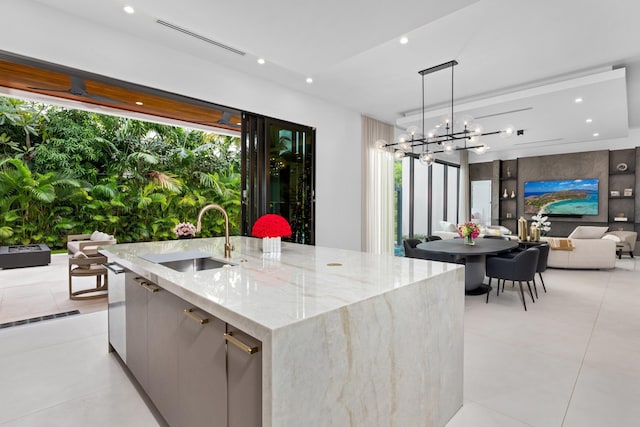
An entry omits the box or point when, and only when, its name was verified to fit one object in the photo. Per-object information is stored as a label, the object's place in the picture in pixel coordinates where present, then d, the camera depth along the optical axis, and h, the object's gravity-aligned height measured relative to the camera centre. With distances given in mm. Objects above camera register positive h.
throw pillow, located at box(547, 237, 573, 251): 6062 -637
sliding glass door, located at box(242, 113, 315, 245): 4574 +536
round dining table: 4004 -505
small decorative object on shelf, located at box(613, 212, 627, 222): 8094 -191
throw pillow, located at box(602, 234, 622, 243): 6648 -567
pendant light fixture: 4109 +1010
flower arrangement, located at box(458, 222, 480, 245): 4535 -301
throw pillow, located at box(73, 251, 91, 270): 4123 -608
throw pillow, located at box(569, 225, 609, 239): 6918 -488
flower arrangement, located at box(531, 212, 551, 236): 9005 -449
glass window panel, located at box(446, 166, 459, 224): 10352 +493
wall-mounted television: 8562 +357
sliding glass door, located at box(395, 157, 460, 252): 8148 +362
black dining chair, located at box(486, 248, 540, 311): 3787 -668
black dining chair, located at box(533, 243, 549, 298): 4401 -660
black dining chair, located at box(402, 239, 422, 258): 4332 -525
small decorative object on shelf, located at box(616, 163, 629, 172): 8266 +1085
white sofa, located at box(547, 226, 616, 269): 5977 -832
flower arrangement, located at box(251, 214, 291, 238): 2172 -121
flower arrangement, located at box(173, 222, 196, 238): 3837 -237
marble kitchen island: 1006 -441
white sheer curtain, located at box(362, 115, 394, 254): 6301 +390
